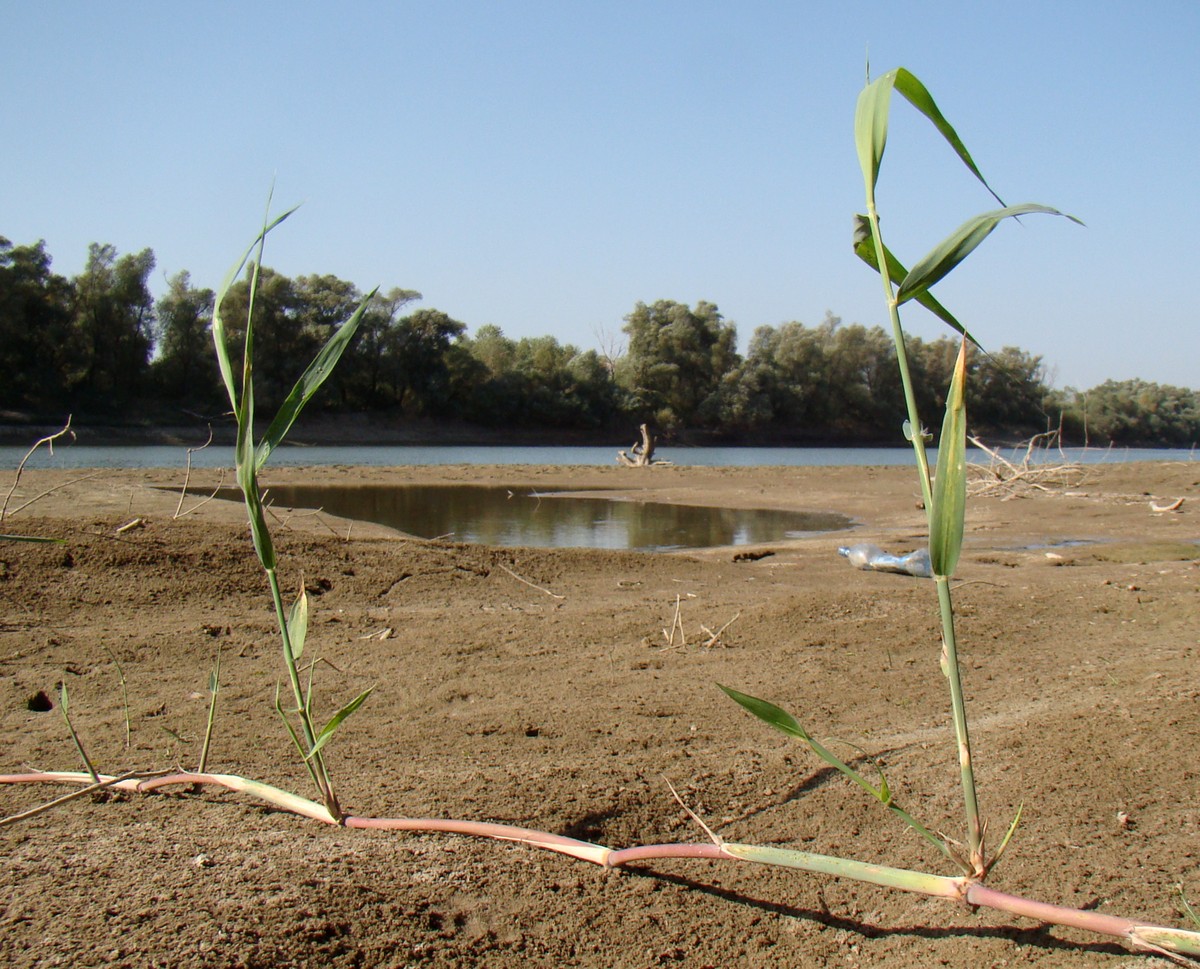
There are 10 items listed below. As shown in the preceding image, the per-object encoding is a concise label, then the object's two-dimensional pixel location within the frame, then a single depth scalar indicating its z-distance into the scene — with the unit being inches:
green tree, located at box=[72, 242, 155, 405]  1636.3
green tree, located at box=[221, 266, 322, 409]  1711.4
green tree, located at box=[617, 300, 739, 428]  2209.6
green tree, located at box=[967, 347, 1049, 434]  1930.4
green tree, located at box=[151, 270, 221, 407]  1721.2
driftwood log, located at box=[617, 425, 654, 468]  1097.1
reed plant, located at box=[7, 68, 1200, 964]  49.1
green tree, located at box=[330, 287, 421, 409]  1889.8
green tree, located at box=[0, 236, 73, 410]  1508.4
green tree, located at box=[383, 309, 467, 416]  1930.4
